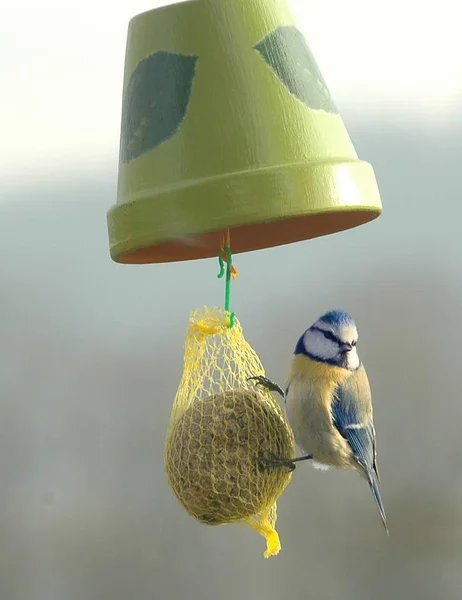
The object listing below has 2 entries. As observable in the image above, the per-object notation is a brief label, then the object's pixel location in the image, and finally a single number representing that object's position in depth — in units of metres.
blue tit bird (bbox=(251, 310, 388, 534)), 4.31
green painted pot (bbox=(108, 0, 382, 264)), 4.22
